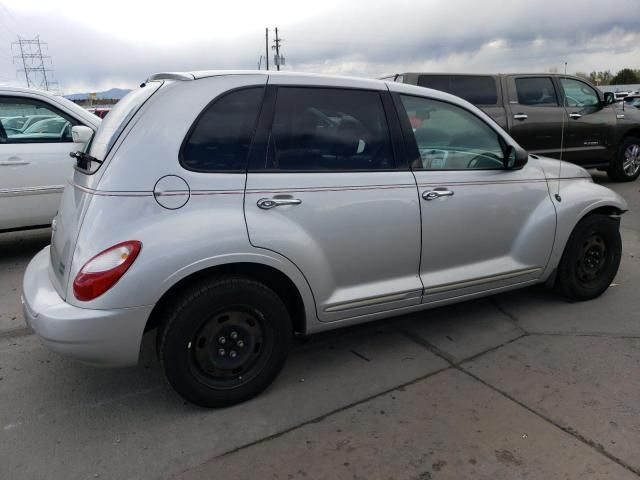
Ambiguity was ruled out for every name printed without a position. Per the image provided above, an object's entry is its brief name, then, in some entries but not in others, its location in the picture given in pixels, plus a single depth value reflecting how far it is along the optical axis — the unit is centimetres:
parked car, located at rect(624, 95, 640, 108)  1566
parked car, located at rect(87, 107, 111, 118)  1129
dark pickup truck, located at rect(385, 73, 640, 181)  796
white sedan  529
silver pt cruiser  250
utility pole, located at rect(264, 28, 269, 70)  6236
